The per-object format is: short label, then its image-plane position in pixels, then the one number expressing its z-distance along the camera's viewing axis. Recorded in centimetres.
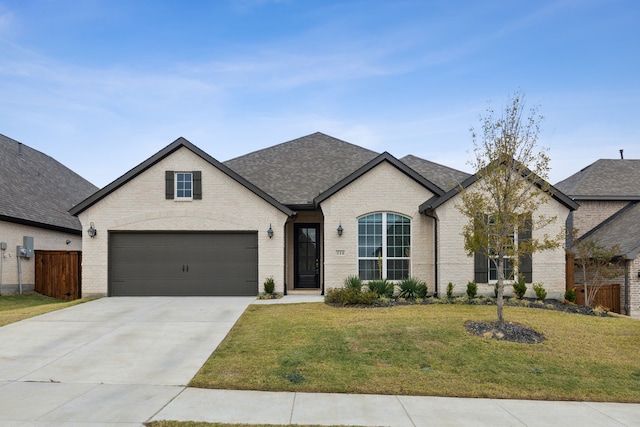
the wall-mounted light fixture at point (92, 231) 1574
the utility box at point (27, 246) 1813
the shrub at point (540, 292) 1464
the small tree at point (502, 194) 1016
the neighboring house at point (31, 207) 1750
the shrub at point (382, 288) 1463
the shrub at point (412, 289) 1465
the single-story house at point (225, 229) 1581
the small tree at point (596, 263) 1593
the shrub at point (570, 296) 1486
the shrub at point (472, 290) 1462
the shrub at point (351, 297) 1323
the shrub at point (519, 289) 1462
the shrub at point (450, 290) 1488
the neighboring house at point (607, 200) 1950
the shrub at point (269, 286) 1555
